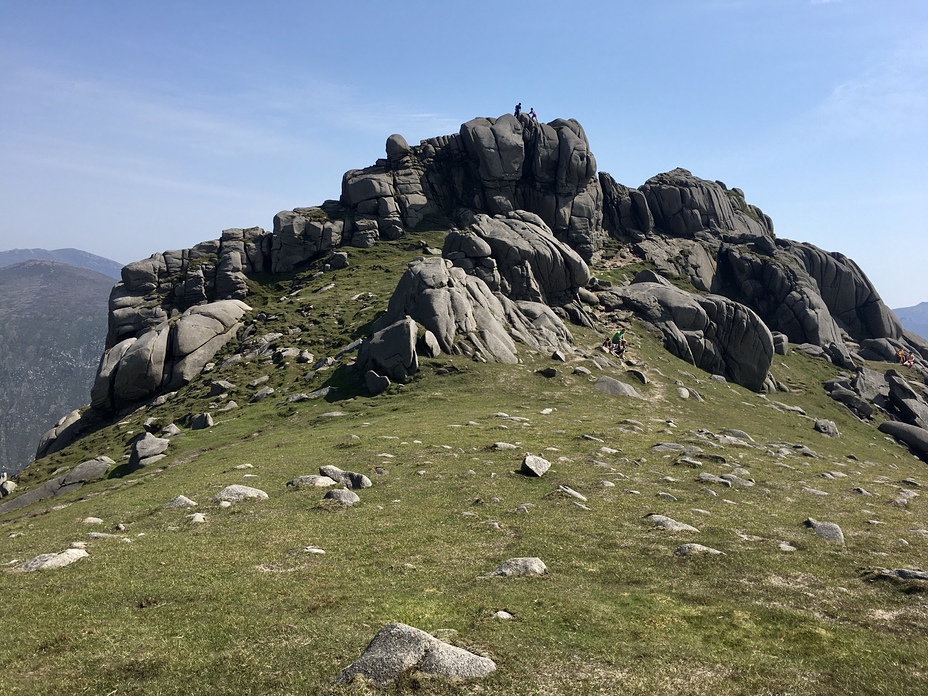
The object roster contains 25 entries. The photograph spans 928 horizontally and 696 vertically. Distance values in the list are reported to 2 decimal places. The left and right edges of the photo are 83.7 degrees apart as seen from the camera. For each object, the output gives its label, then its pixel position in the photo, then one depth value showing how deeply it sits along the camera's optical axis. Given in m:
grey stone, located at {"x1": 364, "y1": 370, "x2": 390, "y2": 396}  53.50
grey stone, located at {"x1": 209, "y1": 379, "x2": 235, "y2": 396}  58.56
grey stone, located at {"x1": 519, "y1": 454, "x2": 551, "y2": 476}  27.76
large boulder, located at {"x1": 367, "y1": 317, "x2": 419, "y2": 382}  55.25
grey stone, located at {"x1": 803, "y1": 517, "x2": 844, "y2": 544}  19.73
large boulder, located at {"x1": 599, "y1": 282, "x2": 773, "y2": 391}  86.38
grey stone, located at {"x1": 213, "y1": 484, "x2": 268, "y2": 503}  24.36
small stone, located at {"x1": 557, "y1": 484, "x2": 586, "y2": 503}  24.15
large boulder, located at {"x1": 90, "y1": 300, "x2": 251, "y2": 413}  65.31
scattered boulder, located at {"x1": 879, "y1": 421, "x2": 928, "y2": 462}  70.38
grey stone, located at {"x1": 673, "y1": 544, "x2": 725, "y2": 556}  17.28
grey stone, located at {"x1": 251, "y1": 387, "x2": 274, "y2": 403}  55.66
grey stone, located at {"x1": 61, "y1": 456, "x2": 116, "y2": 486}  41.38
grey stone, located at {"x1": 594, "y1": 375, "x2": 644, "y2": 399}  58.81
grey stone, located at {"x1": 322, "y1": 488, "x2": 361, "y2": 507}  23.72
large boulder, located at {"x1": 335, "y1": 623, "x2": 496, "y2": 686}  9.62
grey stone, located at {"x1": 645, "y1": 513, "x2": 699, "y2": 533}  19.97
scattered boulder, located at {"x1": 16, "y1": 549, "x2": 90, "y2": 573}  15.99
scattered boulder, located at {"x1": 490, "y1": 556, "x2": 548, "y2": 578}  15.44
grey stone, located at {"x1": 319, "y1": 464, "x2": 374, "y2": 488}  26.38
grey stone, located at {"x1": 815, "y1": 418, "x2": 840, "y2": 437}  64.12
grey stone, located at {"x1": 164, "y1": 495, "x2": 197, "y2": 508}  23.69
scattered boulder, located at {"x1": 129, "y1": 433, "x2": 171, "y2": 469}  40.25
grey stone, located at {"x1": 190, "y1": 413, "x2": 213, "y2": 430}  49.88
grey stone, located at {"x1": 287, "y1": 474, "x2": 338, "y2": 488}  26.27
